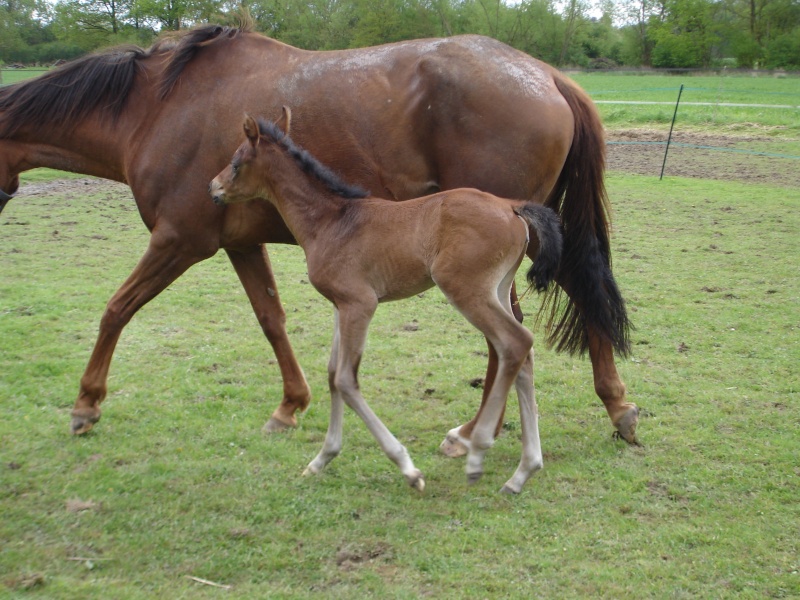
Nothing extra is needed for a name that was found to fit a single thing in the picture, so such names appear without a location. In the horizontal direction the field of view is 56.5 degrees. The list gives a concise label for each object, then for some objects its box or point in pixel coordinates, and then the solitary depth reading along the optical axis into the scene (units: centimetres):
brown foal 346
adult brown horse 402
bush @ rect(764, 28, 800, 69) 4528
